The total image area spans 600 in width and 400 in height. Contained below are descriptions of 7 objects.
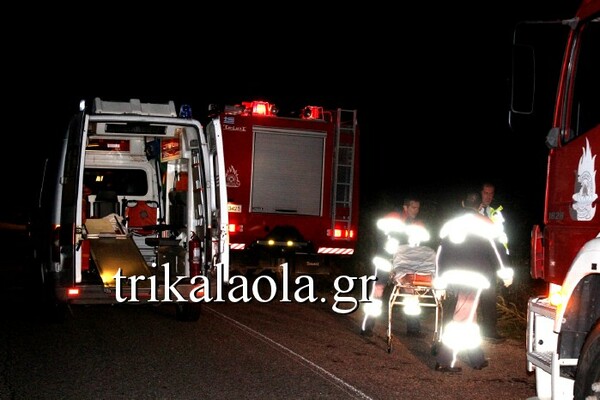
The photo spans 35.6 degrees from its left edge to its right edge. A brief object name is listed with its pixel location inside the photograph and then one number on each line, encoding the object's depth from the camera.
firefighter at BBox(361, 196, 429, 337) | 9.77
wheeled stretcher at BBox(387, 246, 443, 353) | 8.73
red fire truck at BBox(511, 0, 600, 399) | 4.89
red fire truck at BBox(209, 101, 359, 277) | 14.84
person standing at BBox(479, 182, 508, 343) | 9.58
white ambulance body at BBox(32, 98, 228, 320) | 9.59
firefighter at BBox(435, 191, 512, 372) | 7.94
